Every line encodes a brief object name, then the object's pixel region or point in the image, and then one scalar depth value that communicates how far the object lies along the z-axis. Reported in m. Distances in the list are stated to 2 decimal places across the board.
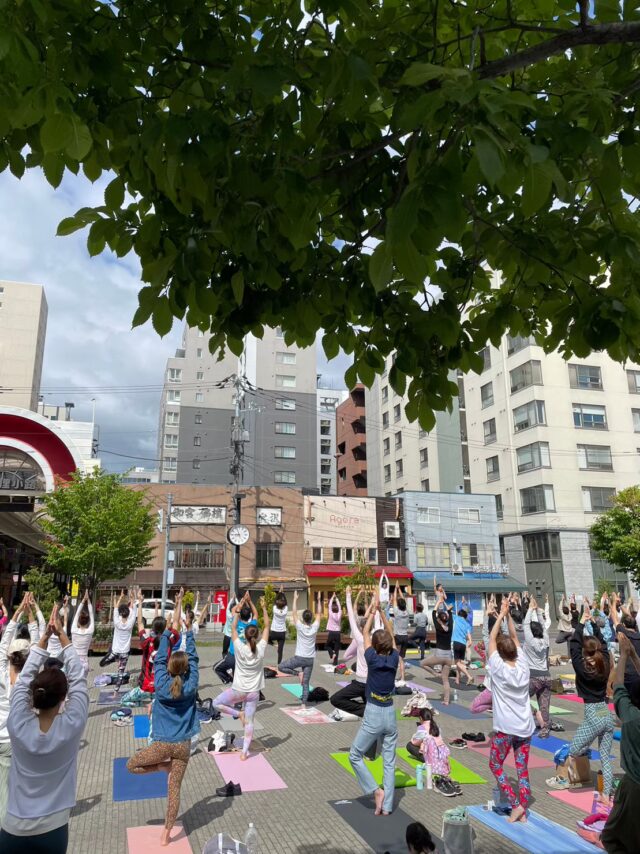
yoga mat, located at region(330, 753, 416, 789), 8.23
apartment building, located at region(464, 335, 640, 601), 41.75
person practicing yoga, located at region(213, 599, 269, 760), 9.47
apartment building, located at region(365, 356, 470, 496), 49.94
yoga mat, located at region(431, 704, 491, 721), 12.34
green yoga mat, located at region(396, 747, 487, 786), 8.49
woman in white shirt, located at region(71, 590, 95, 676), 11.76
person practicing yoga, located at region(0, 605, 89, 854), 4.05
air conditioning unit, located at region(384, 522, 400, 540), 43.59
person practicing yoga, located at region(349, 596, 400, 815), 7.10
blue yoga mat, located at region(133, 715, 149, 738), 10.58
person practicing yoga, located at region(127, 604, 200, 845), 6.54
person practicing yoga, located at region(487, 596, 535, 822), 7.11
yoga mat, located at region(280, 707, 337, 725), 11.92
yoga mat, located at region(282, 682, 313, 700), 14.69
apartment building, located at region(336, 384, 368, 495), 61.66
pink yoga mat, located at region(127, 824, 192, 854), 6.11
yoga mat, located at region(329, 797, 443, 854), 6.23
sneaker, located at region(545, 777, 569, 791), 8.14
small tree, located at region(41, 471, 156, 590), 26.70
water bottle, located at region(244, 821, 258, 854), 5.33
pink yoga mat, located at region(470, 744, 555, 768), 9.12
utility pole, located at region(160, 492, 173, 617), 33.19
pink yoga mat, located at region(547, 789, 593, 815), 7.47
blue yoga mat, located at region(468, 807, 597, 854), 6.26
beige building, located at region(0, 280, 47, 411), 63.56
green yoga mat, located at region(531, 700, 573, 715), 12.96
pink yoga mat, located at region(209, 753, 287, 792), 8.11
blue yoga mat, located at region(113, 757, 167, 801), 7.61
